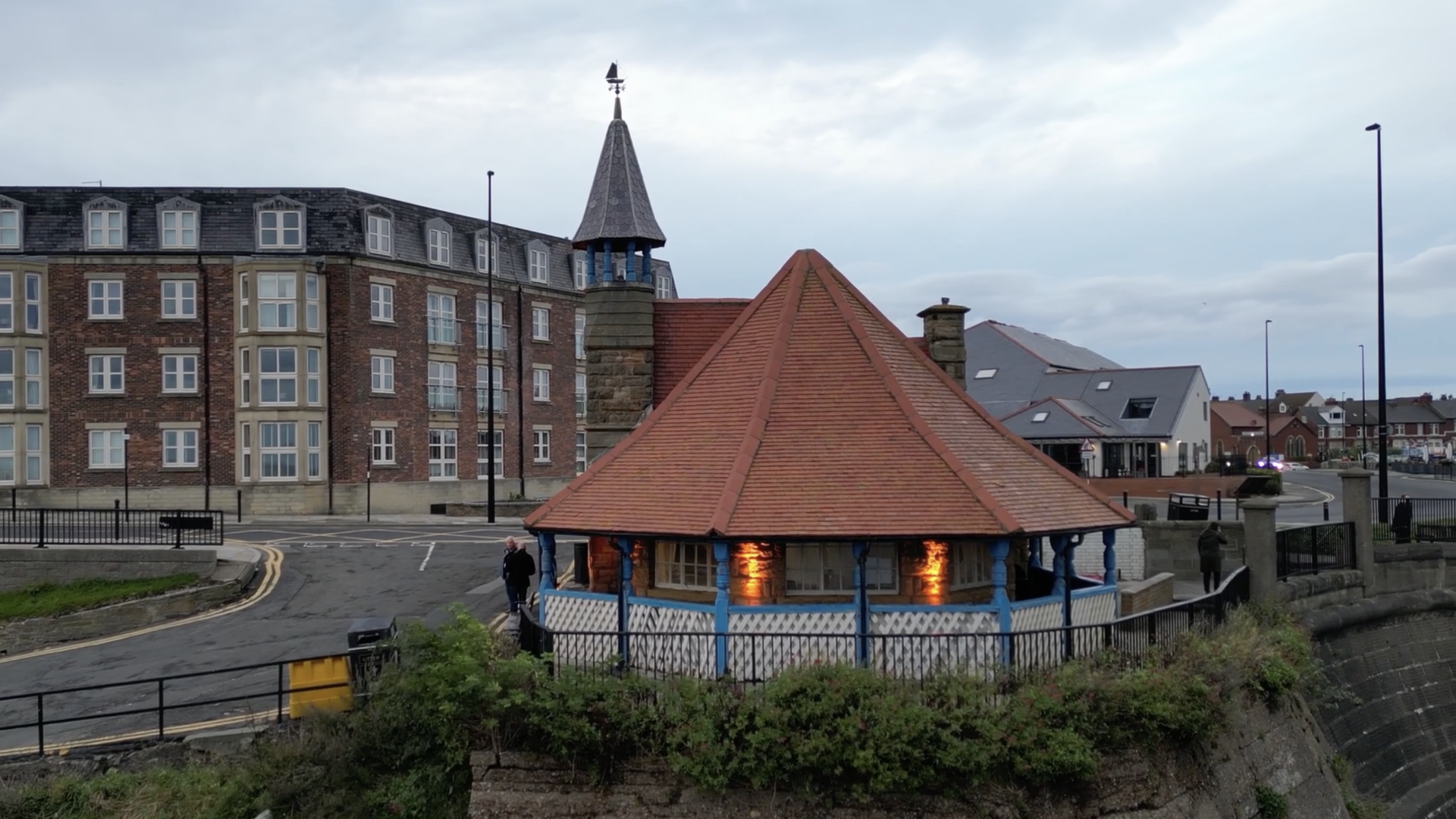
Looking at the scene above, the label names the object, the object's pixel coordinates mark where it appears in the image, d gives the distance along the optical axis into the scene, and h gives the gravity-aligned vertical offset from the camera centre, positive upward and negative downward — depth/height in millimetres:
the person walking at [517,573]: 17734 -2598
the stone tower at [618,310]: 18516 +1947
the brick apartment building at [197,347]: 38594 +2836
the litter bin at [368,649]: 13156 -2914
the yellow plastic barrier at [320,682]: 13039 -3273
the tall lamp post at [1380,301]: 25422 +2707
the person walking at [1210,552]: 19031 -2557
